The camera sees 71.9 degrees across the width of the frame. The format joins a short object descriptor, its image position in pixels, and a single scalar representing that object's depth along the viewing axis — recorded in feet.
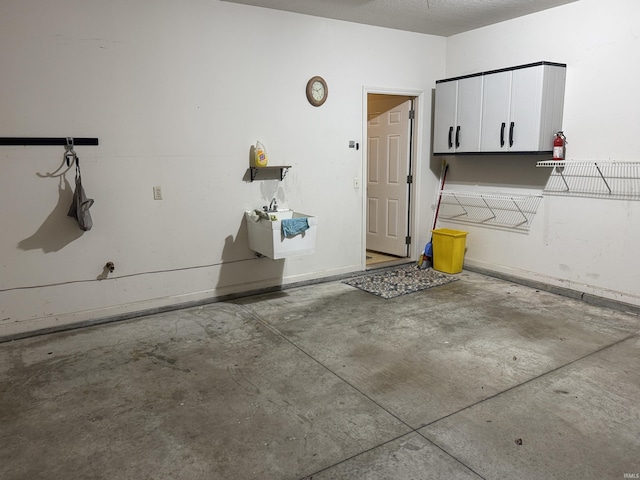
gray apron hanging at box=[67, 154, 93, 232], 11.42
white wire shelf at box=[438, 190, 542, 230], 15.62
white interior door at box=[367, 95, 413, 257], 18.28
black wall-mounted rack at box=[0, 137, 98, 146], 10.96
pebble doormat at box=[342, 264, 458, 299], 15.20
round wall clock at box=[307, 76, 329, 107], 14.88
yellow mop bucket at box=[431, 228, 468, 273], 16.98
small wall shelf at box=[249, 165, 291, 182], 14.12
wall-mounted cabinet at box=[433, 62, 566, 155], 13.73
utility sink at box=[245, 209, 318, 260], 13.01
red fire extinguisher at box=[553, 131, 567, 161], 13.83
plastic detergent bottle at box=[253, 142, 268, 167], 13.79
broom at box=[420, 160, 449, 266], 18.22
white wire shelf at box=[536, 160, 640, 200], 12.65
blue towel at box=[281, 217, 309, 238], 13.05
